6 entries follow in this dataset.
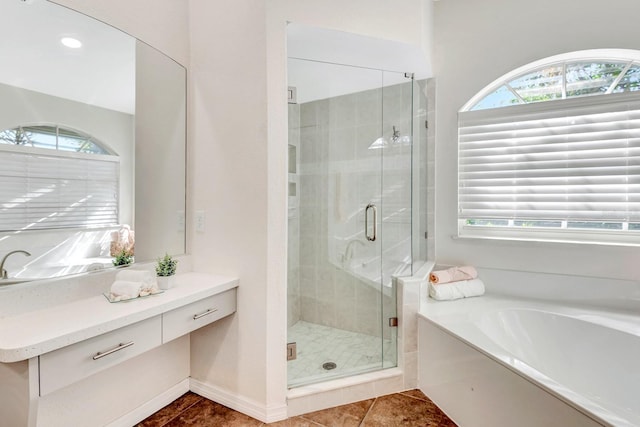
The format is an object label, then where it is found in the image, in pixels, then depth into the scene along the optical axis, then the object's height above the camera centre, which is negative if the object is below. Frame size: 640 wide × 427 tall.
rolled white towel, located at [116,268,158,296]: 1.45 -0.33
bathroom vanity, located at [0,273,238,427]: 0.97 -0.48
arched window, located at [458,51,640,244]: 2.00 +0.41
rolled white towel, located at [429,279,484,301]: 2.12 -0.57
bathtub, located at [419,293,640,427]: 1.25 -0.78
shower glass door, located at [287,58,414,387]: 2.08 +0.02
